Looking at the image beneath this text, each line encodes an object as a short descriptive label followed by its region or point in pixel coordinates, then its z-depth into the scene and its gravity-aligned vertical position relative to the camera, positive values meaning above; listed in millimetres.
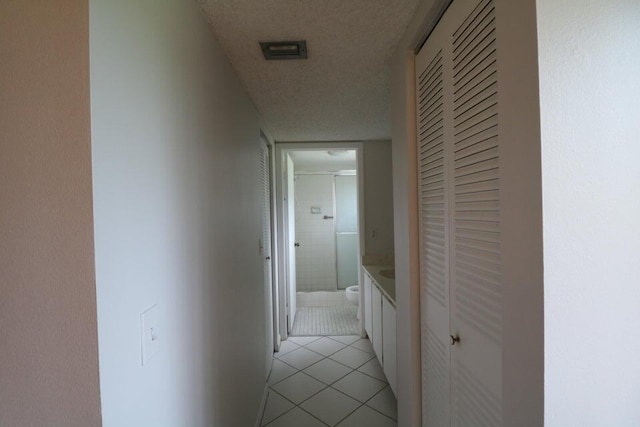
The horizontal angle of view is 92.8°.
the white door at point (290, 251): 3564 -469
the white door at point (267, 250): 2584 -317
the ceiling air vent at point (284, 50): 1361 +746
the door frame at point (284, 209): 3316 +25
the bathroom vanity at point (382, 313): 2111 -848
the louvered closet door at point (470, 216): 800 -24
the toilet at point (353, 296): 4039 -1136
